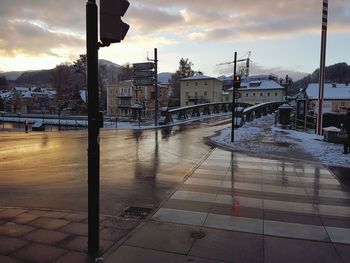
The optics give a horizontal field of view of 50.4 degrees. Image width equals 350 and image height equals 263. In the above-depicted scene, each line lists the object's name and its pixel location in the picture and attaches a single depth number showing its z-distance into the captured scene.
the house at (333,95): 69.09
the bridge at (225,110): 28.53
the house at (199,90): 100.81
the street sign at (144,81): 34.09
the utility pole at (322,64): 20.81
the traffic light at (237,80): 17.94
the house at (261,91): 108.06
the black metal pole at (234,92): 17.80
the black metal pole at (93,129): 4.64
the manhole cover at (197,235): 5.41
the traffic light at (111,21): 4.55
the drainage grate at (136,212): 6.38
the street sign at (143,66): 33.77
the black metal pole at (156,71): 32.92
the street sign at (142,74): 33.94
